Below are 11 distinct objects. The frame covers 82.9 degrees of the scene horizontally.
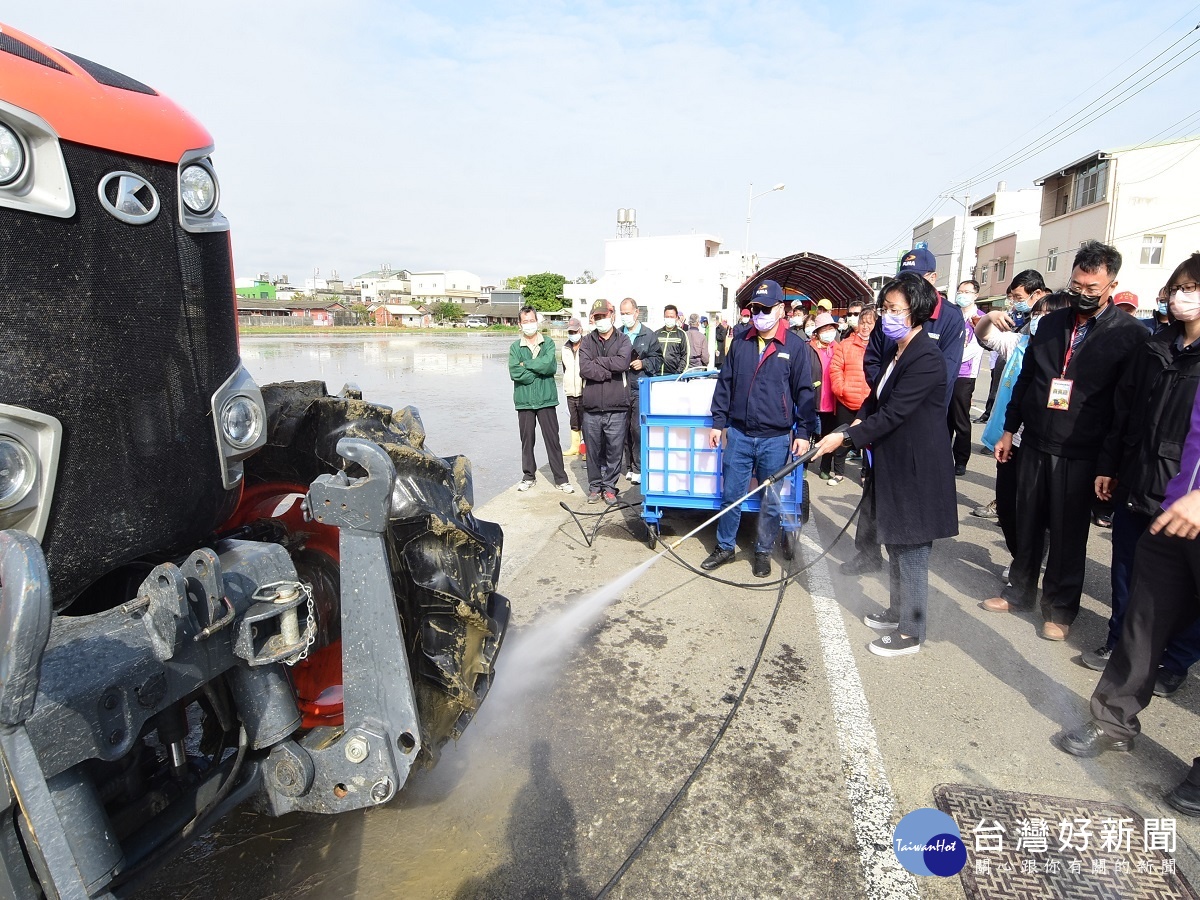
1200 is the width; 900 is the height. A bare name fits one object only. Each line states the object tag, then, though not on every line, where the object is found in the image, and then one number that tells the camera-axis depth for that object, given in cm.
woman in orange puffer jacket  806
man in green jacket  751
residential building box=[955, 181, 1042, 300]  4262
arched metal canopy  1622
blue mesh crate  556
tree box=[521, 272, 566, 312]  9300
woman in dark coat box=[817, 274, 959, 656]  388
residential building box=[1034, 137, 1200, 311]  3081
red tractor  140
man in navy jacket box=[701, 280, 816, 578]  499
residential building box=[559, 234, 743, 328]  4453
